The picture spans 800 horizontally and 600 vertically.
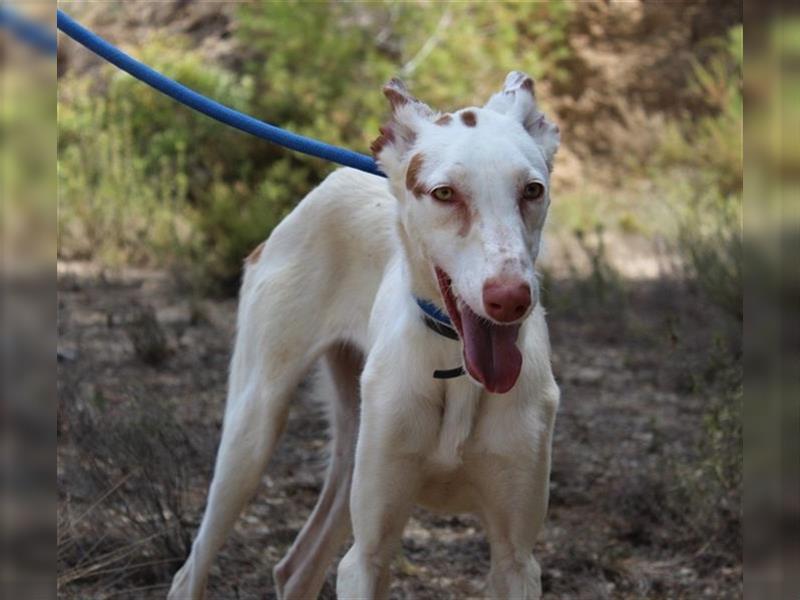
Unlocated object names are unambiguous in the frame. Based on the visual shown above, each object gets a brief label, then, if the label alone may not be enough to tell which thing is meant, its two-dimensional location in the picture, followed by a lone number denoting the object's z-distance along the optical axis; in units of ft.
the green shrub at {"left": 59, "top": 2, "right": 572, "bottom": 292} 31.12
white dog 8.39
